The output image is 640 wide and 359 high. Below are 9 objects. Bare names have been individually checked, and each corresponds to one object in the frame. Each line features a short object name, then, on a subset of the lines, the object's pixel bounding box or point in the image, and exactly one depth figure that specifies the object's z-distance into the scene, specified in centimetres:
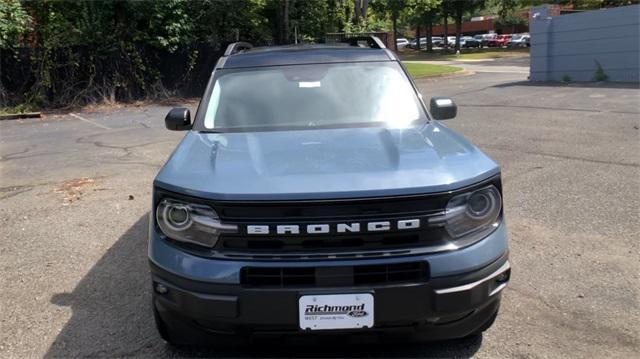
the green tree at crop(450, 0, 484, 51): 5858
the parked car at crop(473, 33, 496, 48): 6812
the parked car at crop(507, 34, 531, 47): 6122
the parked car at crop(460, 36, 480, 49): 6788
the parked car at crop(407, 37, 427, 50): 8294
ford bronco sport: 265
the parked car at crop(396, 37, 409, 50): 8519
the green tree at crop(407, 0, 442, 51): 6346
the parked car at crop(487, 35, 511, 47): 6631
